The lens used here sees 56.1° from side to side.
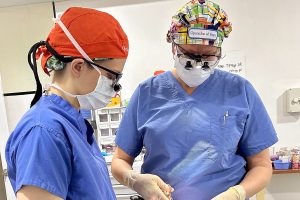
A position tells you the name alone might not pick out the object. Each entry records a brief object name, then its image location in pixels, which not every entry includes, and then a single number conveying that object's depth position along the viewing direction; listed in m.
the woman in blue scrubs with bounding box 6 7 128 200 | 0.62
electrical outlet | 2.16
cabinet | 2.19
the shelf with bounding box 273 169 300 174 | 2.14
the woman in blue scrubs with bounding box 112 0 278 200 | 1.01
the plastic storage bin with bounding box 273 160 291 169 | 2.15
